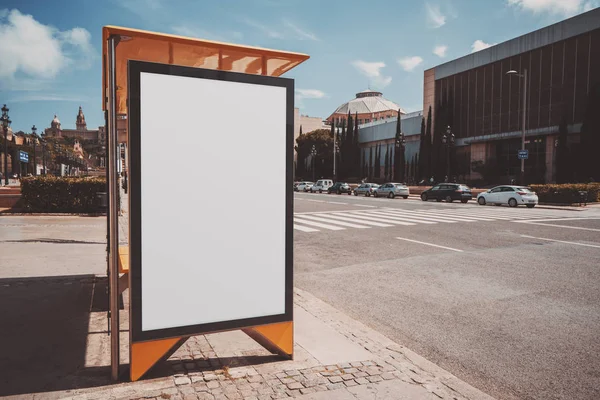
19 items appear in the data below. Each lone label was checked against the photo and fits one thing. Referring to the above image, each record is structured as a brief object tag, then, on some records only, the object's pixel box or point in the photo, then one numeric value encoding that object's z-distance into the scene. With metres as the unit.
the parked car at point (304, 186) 56.87
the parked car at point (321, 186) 54.06
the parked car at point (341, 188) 49.34
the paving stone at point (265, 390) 3.25
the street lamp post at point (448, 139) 49.88
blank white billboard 3.33
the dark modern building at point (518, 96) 40.34
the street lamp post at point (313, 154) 81.71
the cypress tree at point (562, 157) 39.72
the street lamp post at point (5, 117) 30.95
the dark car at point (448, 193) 31.75
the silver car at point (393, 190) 39.72
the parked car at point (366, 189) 43.68
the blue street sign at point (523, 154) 32.81
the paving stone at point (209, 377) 3.43
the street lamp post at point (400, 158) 61.97
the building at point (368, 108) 124.19
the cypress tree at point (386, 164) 72.81
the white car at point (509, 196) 26.17
